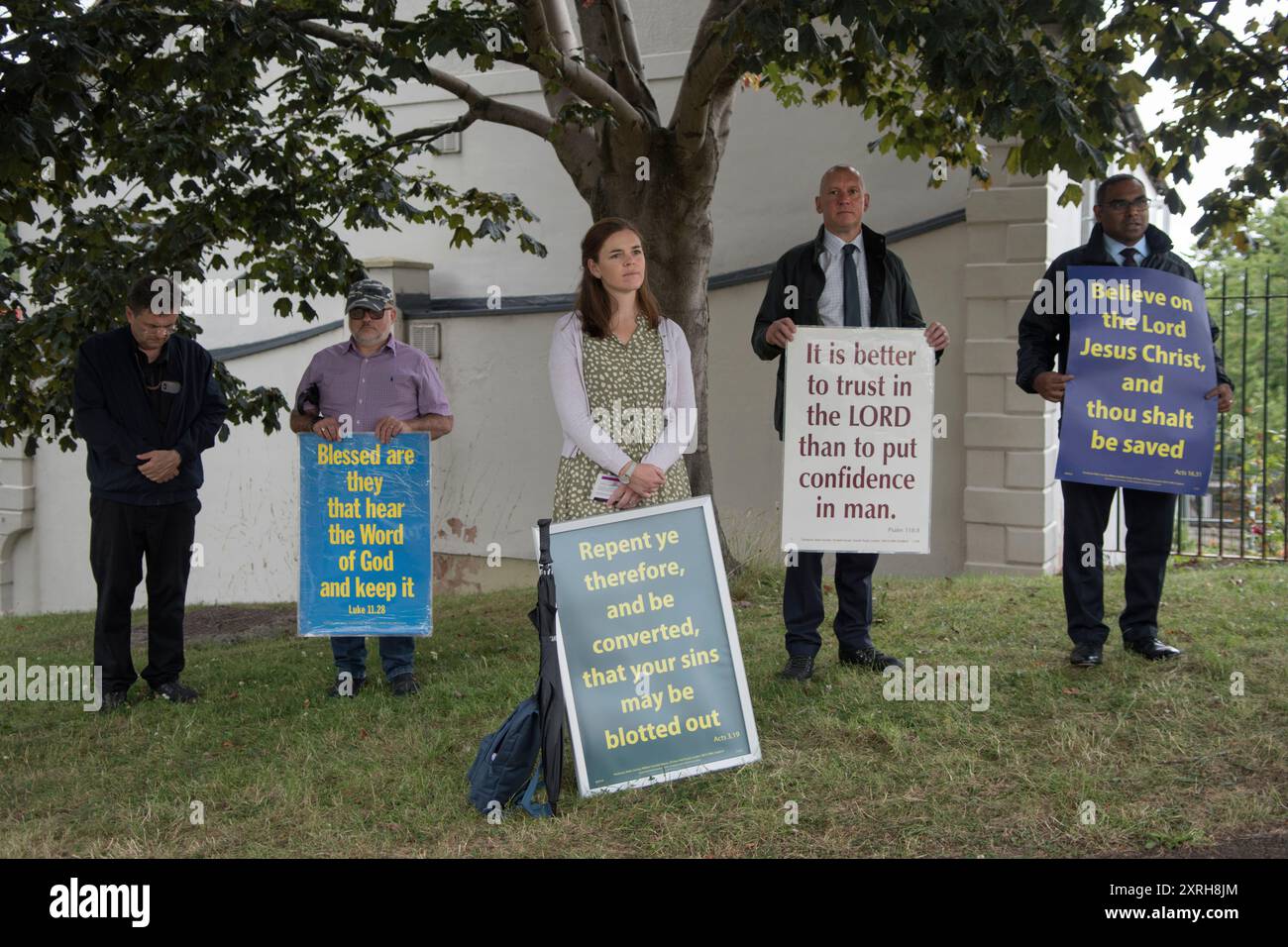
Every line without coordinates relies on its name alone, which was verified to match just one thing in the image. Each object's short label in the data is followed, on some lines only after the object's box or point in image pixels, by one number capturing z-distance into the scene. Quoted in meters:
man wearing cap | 6.32
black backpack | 4.62
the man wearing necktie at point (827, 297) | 5.85
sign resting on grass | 4.70
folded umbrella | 4.53
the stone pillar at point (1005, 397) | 10.53
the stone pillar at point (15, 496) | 17.39
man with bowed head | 6.25
